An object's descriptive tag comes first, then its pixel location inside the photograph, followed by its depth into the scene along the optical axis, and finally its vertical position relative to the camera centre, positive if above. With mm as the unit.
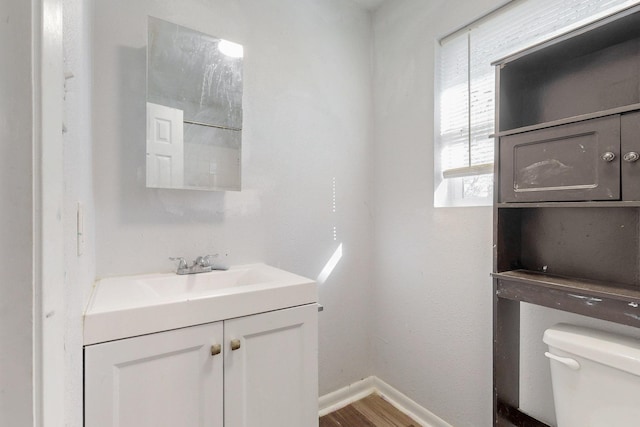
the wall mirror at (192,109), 1272 +475
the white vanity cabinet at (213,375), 815 -519
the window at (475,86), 1240 +639
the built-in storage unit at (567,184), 857 +86
